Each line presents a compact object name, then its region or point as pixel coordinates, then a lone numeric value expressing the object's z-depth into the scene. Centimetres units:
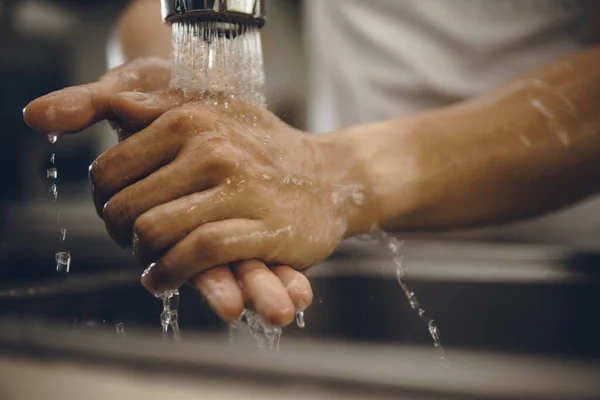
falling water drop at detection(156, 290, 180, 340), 54
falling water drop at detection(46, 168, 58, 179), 49
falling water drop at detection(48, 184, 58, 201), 54
